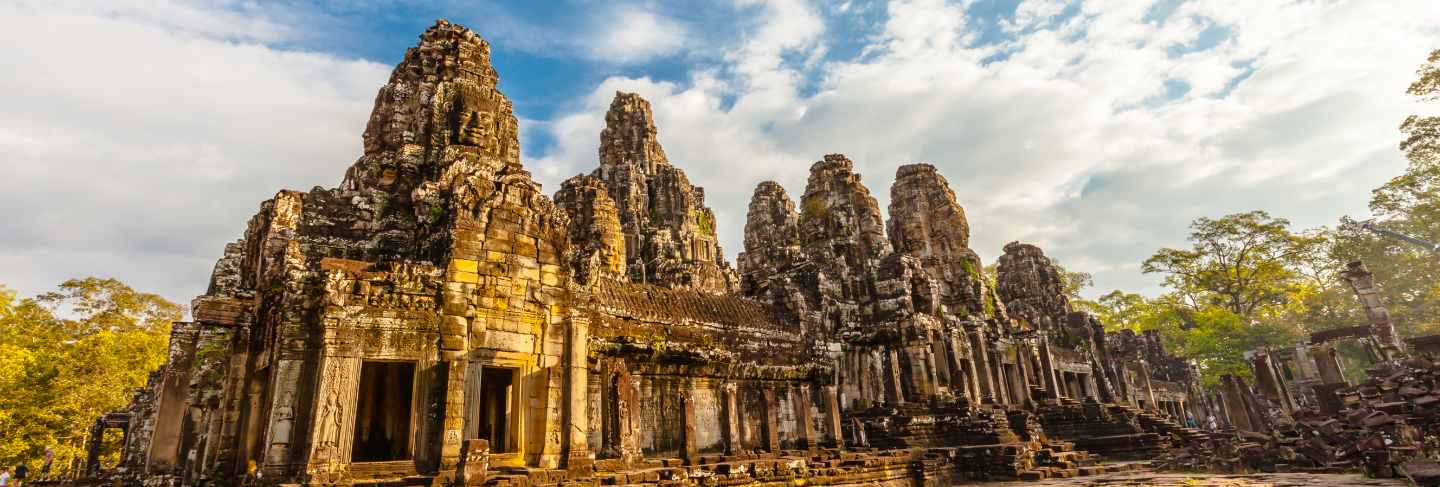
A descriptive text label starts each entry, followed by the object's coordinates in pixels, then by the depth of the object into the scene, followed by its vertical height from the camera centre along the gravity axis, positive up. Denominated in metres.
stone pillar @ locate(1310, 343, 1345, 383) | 26.81 +1.46
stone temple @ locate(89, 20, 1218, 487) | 9.98 +1.71
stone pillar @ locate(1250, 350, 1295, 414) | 30.59 +1.04
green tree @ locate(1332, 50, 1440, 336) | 33.81 +8.86
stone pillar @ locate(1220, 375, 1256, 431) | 30.11 +0.12
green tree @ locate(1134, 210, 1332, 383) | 41.45 +7.80
